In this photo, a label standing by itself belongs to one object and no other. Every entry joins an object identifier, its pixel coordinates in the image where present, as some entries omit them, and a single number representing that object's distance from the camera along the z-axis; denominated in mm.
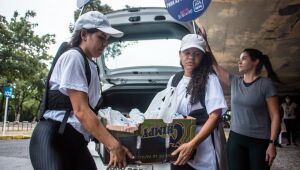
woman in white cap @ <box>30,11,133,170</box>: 1917
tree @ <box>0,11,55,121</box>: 17406
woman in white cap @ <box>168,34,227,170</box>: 2166
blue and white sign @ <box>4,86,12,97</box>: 17109
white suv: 3977
